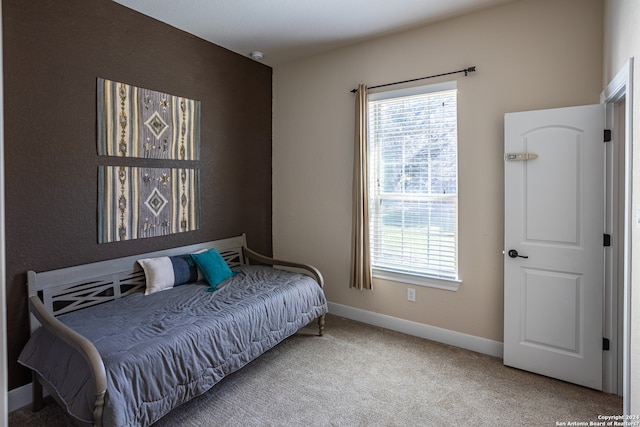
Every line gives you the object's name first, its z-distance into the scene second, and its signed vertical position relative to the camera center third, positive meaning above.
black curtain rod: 3.16 +1.21
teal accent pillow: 3.29 -0.51
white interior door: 2.63 -0.25
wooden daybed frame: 1.87 -0.61
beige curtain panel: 3.71 +0.13
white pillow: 3.07 -0.52
